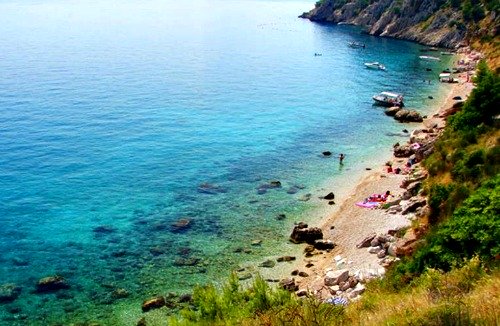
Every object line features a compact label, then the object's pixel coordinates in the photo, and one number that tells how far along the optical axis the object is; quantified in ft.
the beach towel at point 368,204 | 164.01
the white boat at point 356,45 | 526.98
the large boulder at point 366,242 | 137.08
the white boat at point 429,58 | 443.32
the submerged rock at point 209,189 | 183.52
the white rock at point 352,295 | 103.58
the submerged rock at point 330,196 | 177.06
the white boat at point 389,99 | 297.53
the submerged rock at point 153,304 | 115.90
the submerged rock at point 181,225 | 155.34
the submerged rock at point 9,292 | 119.67
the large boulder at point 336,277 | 118.73
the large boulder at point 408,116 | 268.82
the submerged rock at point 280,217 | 161.74
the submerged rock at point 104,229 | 155.22
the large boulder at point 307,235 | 146.51
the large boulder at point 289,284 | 121.49
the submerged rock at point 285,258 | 136.87
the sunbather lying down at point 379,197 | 168.04
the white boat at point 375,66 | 414.90
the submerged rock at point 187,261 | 135.32
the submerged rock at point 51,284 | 123.85
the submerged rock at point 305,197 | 176.66
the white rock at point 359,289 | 104.92
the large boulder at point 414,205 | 145.51
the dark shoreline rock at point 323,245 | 142.41
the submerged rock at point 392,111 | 281.62
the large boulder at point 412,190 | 159.56
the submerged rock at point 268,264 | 133.98
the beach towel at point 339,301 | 80.53
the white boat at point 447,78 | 354.62
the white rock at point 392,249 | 122.42
